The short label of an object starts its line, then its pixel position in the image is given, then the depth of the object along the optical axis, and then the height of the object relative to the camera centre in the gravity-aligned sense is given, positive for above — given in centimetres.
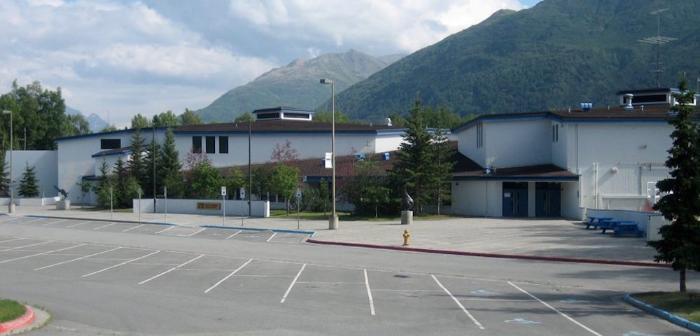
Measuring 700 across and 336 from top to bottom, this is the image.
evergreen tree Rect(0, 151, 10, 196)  9012 +67
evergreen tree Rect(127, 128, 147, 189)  7006 +219
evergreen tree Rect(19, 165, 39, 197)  8544 -10
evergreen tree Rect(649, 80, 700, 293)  1755 -27
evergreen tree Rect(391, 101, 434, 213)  5119 +118
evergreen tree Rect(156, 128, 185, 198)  6833 +222
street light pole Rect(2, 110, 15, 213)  6457 -206
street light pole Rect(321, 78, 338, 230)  4166 -212
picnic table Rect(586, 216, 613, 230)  3734 -222
